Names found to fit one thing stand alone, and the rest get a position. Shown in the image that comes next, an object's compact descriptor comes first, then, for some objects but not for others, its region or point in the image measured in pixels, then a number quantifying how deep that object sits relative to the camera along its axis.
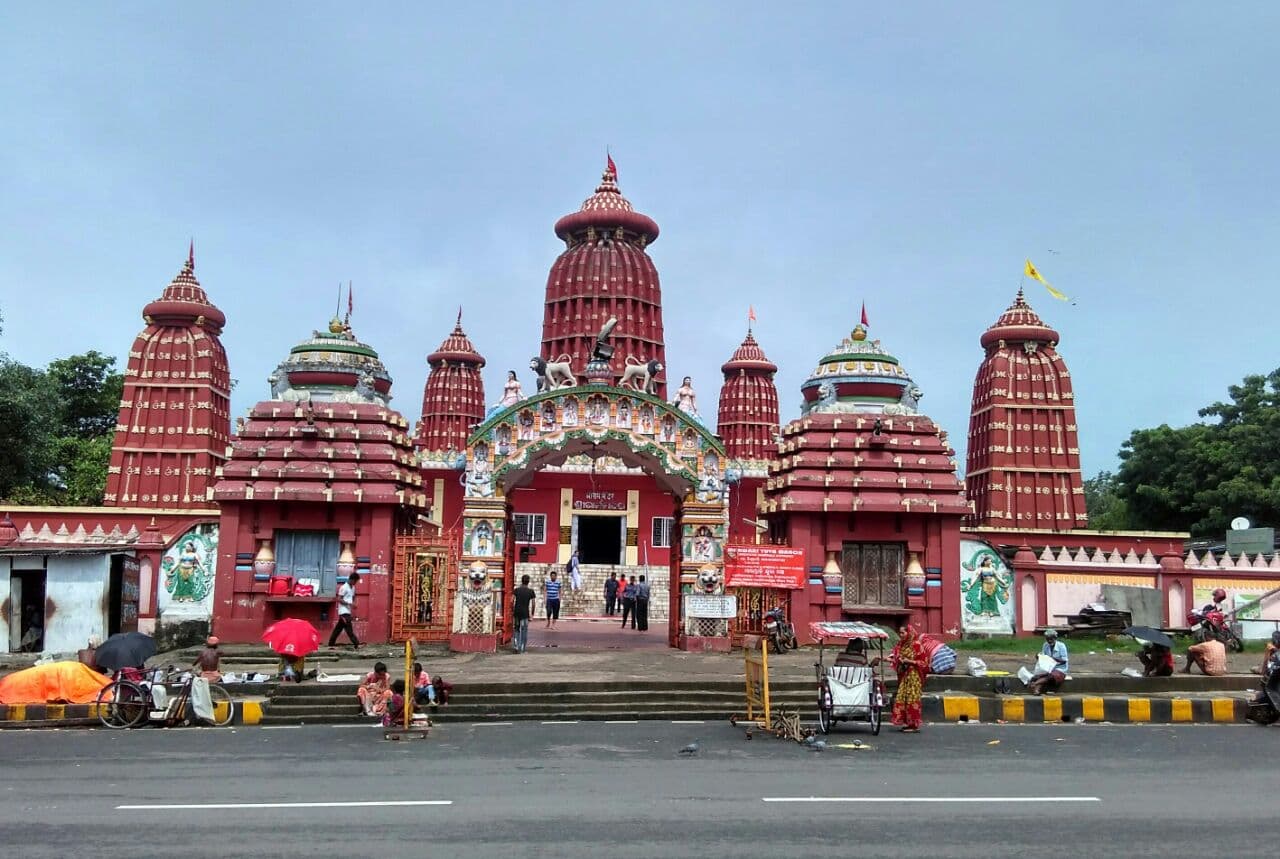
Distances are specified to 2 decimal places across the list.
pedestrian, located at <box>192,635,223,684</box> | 16.80
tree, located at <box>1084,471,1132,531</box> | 52.10
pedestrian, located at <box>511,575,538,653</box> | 22.64
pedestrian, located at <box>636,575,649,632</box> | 31.14
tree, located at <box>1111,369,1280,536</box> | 43.25
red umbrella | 17.20
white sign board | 23.45
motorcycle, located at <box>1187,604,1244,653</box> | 20.61
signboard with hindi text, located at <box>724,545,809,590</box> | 23.64
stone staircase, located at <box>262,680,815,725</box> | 16.48
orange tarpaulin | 16.41
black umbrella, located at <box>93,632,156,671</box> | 15.95
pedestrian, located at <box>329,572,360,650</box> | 22.97
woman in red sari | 15.20
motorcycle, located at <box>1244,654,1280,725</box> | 16.45
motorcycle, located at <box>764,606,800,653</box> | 23.28
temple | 23.67
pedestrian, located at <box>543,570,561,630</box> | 31.69
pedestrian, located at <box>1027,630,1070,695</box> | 17.67
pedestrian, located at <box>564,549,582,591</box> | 38.94
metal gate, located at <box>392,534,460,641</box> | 24.36
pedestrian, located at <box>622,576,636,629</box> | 31.32
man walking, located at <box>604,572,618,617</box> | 36.40
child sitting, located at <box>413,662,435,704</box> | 16.45
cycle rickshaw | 14.67
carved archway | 24.05
